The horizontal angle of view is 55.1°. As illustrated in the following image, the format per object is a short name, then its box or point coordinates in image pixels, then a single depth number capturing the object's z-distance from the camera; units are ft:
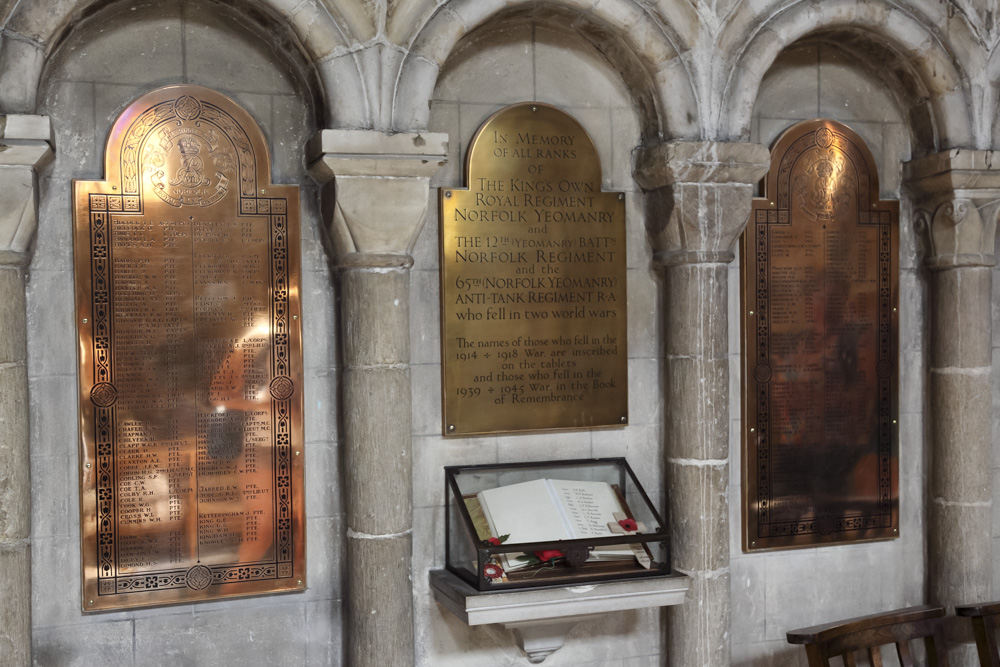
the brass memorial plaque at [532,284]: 11.80
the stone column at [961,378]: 13.09
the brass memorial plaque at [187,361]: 10.57
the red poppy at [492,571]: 10.70
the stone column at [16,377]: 9.52
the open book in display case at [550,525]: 10.84
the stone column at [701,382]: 11.94
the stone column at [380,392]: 10.67
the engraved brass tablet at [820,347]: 12.94
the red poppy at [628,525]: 11.46
